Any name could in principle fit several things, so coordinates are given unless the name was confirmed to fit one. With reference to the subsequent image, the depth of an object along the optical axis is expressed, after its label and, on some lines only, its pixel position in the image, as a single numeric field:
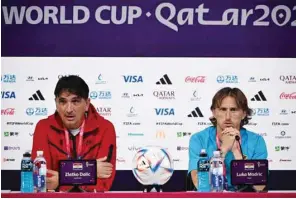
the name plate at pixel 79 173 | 11.08
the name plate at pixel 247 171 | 11.22
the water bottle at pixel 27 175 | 10.94
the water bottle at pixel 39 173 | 10.96
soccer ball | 11.12
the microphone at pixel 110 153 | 11.17
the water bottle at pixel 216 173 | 11.02
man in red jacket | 11.12
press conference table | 10.16
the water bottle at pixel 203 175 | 11.09
